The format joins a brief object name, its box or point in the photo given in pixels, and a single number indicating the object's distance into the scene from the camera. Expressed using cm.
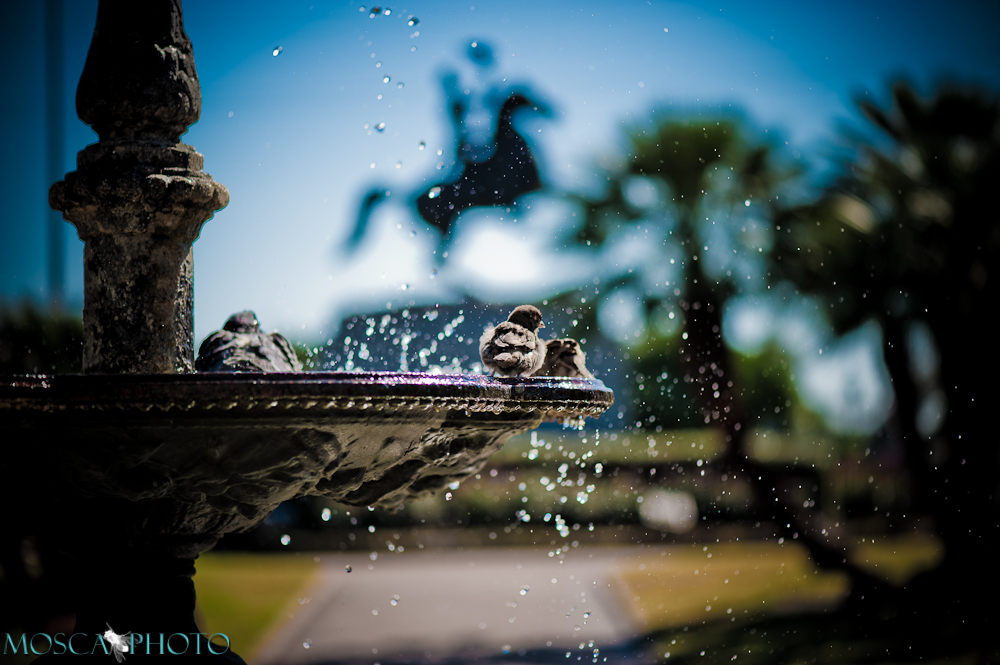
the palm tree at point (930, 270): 955
